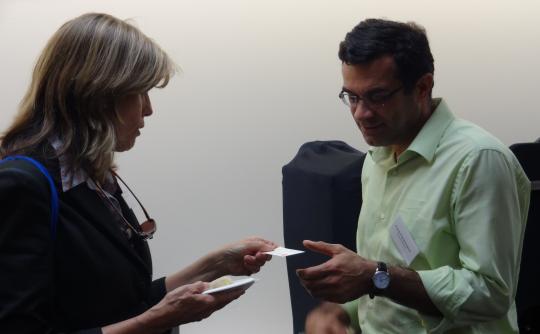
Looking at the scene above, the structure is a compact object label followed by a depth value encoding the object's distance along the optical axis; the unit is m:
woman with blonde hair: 1.23
